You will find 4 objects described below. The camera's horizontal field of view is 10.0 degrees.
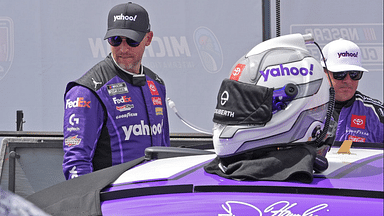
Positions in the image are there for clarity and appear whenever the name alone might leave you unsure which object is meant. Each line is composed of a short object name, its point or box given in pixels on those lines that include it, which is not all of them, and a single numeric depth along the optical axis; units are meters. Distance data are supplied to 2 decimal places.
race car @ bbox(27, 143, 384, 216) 6.65
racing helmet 6.82
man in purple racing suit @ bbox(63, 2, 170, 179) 7.40
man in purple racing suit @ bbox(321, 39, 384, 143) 7.78
